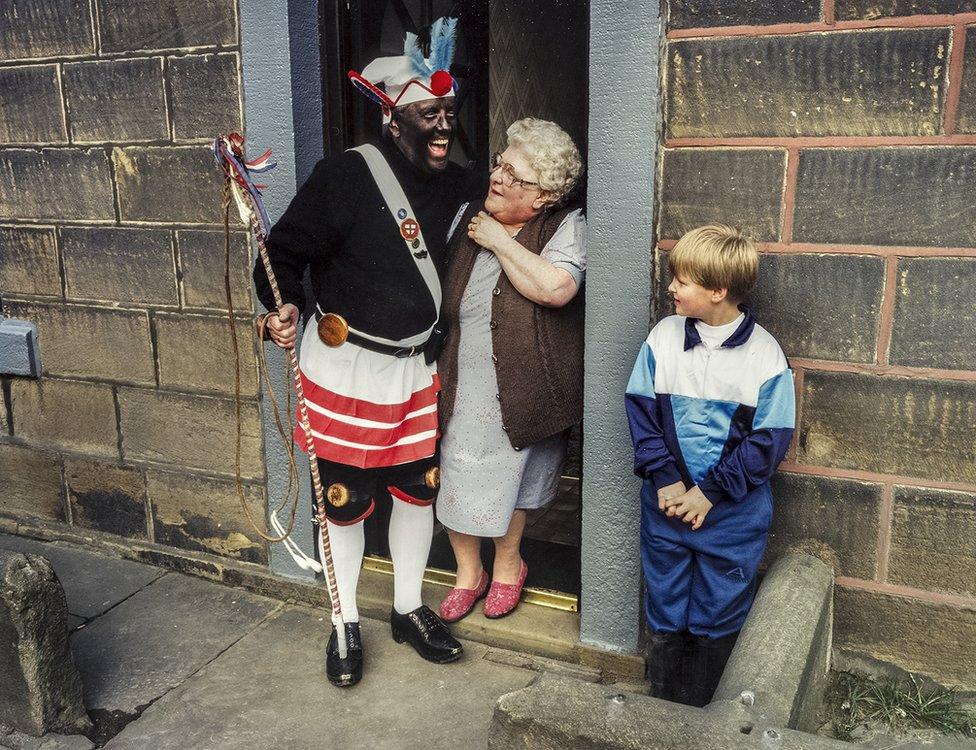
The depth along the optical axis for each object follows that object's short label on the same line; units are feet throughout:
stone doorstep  10.30
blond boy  7.97
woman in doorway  9.69
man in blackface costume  9.52
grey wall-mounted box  8.37
